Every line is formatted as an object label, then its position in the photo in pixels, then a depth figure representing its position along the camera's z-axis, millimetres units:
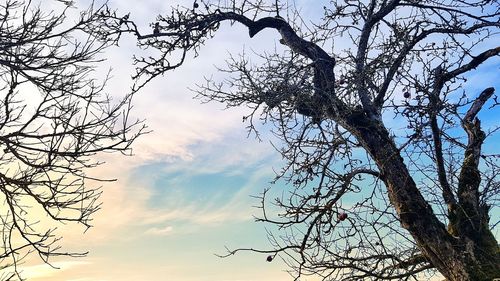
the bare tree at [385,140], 5863
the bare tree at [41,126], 5648
